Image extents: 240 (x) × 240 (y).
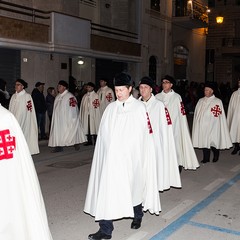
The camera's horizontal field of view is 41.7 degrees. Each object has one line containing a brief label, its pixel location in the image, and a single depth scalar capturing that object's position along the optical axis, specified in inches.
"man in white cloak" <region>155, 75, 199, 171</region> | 243.0
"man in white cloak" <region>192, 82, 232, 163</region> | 298.1
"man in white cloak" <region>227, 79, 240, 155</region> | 339.1
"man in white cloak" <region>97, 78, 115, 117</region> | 403.6
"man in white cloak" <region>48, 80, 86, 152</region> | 340.7
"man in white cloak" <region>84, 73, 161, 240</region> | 144.7
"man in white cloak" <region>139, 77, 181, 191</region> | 185.8
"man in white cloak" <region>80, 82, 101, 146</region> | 387.9
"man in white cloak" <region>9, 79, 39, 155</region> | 300.0
